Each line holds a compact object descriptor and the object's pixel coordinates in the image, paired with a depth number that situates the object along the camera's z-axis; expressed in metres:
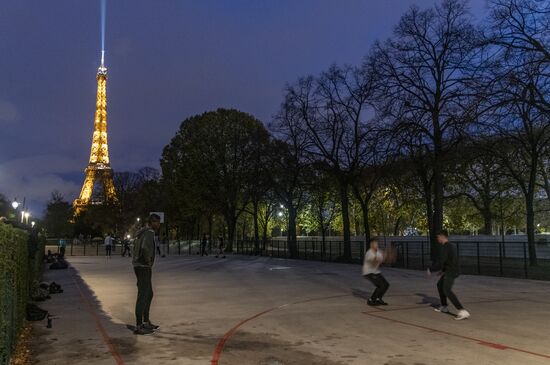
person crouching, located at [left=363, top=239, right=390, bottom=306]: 12.80
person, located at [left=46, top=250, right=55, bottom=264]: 33.07
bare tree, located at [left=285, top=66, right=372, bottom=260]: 34.63
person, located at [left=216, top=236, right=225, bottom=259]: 48.68
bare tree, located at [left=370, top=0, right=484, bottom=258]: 25.12
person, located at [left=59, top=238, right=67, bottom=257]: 40.46
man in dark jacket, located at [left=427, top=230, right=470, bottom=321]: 11.41
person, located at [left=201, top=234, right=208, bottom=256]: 45.35
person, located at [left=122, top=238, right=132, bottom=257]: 46.22
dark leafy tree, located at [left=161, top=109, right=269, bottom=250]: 50.06
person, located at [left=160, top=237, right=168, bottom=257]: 54.67
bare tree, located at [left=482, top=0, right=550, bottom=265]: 17.77
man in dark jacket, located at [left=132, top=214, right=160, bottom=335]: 9.45
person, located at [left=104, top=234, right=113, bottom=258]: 44.25
